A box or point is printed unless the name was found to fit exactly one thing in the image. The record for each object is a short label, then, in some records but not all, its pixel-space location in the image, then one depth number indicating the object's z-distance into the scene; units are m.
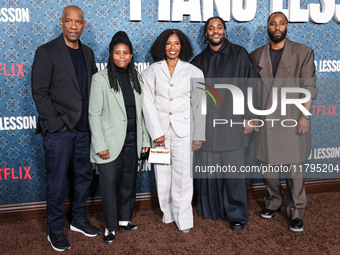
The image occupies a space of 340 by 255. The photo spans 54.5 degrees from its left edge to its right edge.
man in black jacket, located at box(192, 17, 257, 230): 2.62
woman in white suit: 2.51
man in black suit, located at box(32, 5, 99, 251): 2.26
